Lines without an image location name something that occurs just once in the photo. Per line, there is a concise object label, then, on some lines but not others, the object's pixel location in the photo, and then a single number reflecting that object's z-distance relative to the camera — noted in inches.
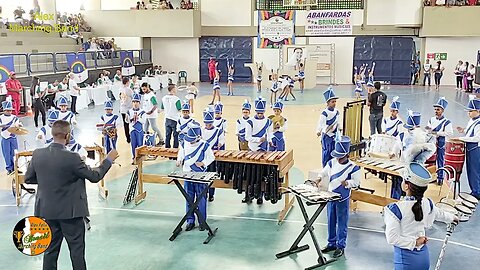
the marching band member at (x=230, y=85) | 1048.5
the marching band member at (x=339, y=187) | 270.7
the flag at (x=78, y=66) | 968.9
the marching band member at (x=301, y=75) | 1134.4
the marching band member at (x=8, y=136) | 428.5
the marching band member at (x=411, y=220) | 180.1
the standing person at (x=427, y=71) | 1289.1
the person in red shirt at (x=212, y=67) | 1389.0
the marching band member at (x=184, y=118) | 418.6
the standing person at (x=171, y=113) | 497.4
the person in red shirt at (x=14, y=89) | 723.4
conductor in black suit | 205.9
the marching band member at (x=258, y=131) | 393.1
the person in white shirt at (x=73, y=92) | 802.8
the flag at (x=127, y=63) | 1189.7
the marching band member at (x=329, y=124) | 416.5
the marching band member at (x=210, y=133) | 369.4
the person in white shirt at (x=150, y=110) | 521.0
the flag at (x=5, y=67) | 760.3
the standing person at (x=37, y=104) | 668.1
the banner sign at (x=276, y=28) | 1401.3
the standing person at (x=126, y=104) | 584.1
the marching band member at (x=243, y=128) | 401.1
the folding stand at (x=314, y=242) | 266.8
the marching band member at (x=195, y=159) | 320.5
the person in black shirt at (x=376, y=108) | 514.9
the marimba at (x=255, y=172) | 333.1
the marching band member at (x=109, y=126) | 461.7
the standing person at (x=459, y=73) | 1197.1
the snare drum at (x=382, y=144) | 356.8
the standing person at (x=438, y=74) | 1246.8
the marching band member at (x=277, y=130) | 422.9
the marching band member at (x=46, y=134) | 377.6
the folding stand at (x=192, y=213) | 301.4
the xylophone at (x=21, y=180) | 364.2
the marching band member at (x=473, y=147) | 374.0
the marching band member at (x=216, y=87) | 815.7
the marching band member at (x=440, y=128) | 405.7
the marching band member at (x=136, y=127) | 474.7
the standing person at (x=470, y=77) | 1134.7
